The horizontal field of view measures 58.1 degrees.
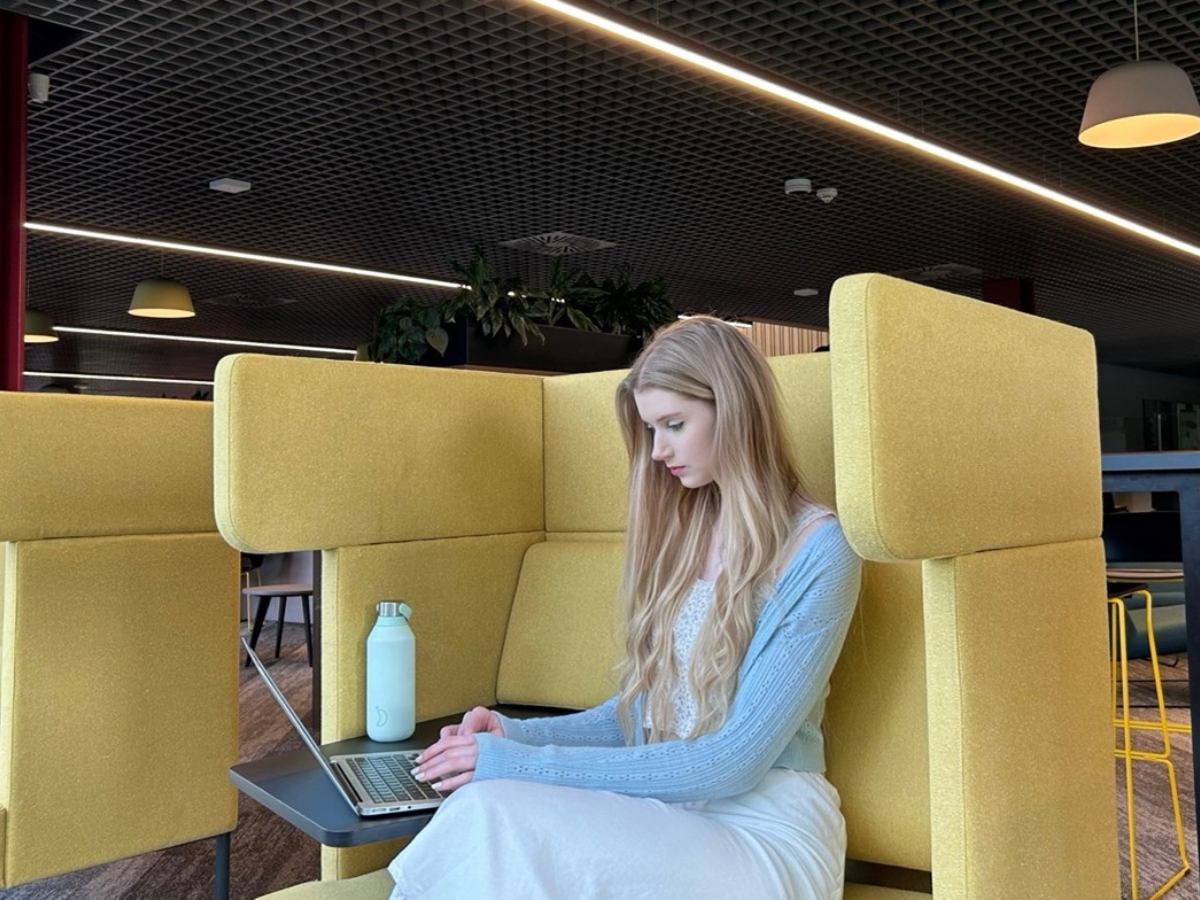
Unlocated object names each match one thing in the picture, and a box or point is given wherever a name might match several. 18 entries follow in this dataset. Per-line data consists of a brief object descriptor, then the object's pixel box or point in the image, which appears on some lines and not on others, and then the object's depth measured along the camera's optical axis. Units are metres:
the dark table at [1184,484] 1.81
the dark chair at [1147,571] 3.07
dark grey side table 1.35
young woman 1.27
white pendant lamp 3.96
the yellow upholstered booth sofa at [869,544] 1.29
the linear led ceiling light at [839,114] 3.83
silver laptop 1.41
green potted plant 3.53
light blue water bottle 1.80
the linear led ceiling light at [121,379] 15.58
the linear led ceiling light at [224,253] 7.37
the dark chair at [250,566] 7.06
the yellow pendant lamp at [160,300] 8.34
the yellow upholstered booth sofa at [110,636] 2.23
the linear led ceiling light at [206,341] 11.73
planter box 3.60
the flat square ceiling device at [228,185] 6.22
